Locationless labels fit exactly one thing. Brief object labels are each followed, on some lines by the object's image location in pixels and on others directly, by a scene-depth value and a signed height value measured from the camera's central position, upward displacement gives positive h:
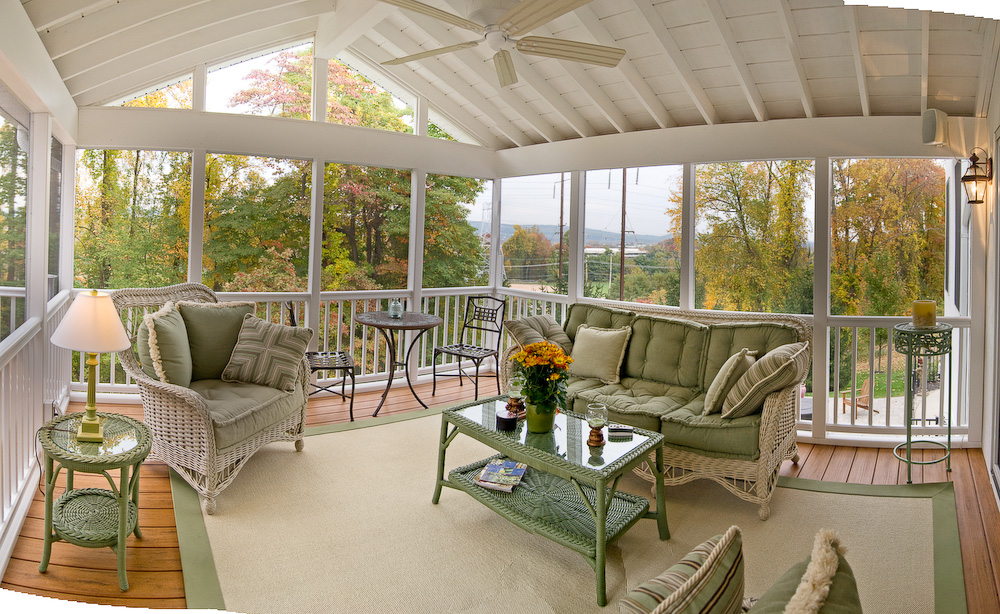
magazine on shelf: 3.21 -0.89
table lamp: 2.71 -0.14
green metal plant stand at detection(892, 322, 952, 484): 3.87 -0.18
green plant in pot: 3.23 -0.37
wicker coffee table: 2.71 -0.88
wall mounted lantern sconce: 3.97 +0.86
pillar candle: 3.93 +0.00
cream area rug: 2.58 -1.14
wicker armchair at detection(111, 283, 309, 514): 3.26 -0.74
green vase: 3.24 -0.56
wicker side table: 2.49 -0.79
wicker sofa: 3.39 -0.53
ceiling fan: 2.93 +1.39
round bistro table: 4.91 -0.13
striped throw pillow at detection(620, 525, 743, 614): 1.18 -0.55
